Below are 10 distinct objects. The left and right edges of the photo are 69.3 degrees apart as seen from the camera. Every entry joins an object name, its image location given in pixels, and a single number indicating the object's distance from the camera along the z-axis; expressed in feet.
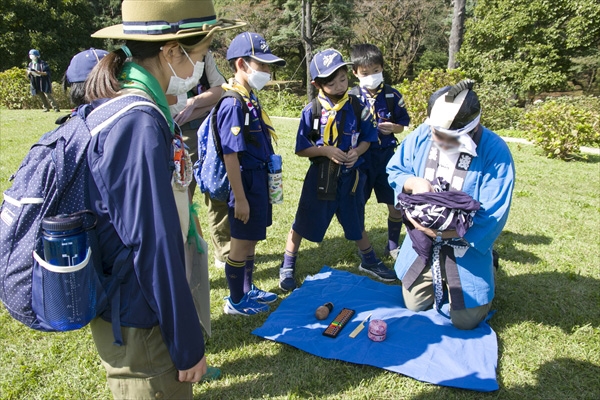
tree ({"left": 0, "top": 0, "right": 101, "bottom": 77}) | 78.33
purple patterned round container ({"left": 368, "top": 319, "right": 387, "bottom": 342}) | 10.46
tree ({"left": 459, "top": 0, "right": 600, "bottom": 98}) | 56.08
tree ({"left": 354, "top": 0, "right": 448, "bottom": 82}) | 82.91
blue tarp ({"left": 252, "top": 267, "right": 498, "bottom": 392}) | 9.46
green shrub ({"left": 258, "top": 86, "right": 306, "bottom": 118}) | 56.96
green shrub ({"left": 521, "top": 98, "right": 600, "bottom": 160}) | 29.35
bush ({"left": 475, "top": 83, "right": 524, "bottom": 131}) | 42.42
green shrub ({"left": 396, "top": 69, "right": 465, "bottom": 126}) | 35.37
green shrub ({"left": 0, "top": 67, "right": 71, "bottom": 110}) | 50.47
